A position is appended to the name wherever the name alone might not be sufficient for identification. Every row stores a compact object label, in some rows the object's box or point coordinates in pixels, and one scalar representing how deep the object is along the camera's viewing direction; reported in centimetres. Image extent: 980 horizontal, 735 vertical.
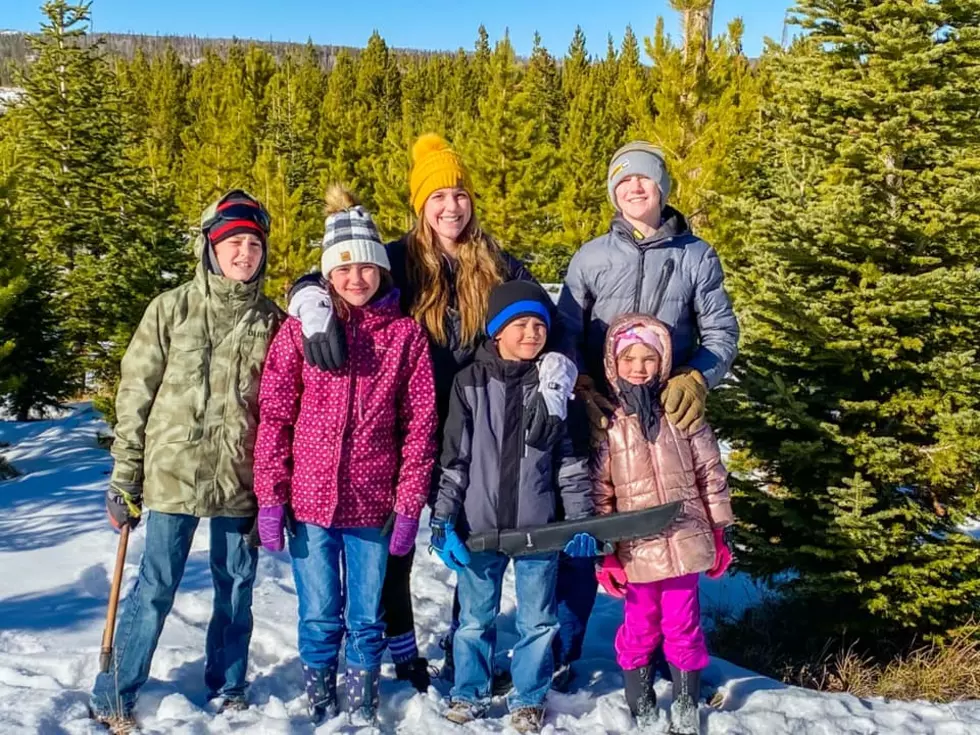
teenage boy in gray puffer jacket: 325
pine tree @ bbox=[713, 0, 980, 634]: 423
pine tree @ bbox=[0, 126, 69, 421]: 782
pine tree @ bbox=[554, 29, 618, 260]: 2036
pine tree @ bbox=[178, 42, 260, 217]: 2661
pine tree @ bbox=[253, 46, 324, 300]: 1750
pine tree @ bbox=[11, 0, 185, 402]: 938
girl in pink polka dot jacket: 288
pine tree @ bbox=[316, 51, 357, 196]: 2703
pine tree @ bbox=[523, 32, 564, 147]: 3359
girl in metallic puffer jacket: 309
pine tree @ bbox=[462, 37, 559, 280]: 2005
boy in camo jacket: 288
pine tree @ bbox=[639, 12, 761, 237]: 1173
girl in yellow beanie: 321
